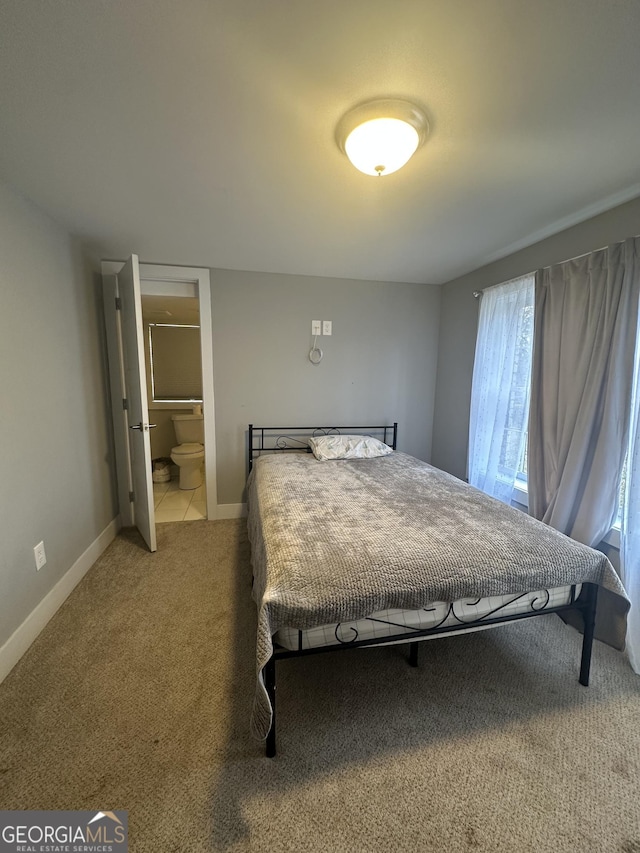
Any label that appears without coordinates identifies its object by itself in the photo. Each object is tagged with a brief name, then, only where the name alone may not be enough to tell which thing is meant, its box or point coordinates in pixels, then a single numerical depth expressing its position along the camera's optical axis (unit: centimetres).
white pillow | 296
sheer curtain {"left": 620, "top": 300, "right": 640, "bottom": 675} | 166
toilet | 397
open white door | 241
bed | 117
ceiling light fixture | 122
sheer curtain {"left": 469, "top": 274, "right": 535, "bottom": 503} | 245
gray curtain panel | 178
